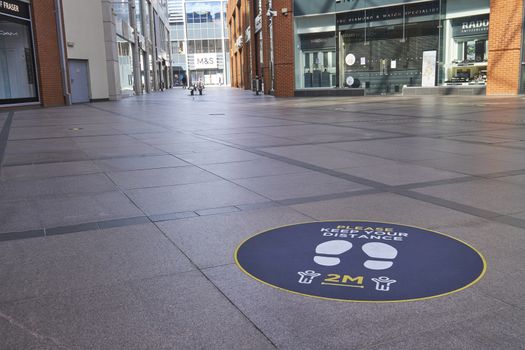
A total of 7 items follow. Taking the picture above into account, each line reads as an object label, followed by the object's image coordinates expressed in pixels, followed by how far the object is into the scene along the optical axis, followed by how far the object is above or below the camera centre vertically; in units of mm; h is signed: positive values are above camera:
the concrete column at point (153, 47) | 59656 +3768
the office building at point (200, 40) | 95938 +7002
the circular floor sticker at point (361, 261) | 3258 -1310
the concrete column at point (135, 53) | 44344 +2276
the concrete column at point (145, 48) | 52531 +3229
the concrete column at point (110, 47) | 31739 +2076
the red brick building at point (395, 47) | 23688 +1322
